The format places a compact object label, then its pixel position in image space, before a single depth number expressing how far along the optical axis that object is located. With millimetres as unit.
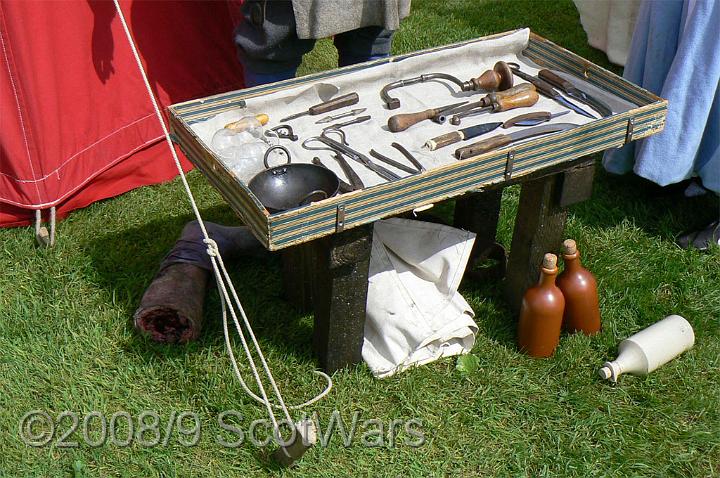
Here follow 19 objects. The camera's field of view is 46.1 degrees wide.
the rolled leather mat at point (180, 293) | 3217
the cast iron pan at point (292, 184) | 2589
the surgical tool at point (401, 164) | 2672
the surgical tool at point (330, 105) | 2969
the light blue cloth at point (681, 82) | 3463
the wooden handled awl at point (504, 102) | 2967
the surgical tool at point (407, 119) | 2867
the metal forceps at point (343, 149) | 2668
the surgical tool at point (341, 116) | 2938
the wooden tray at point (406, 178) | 2398
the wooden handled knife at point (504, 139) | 2703
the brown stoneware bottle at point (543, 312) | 3014
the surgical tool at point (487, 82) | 3072
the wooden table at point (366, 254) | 2730
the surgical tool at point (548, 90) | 2977
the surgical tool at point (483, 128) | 2777
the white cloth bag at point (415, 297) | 3096
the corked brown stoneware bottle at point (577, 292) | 3100
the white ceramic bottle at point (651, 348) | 3117
